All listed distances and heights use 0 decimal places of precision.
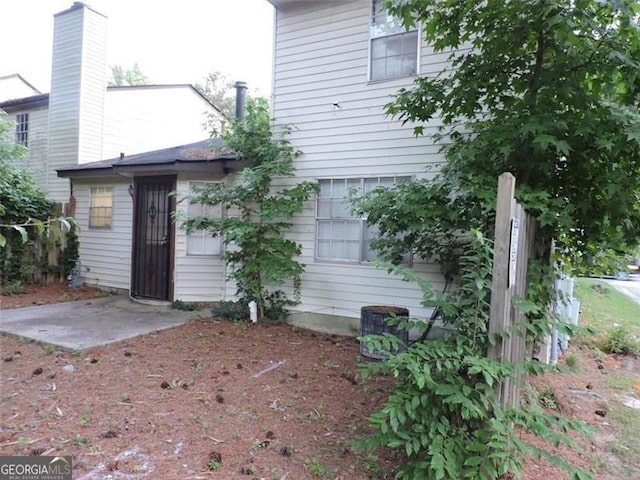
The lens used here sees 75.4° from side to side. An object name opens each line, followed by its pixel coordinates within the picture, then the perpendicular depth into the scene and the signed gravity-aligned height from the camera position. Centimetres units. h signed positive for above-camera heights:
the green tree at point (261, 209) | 607 +34
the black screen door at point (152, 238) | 774 -22
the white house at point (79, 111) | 1087 +318
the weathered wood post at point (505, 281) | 243 -23
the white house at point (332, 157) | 577 +117
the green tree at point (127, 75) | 3362 +1235
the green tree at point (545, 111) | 308 +112
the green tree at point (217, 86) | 3359 +1173
